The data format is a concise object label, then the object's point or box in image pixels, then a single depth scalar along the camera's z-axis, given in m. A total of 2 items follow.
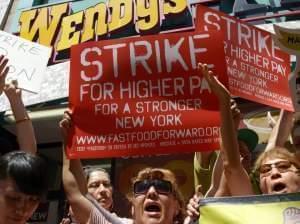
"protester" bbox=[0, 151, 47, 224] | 2.24
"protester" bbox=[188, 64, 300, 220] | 2.63
